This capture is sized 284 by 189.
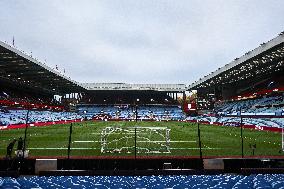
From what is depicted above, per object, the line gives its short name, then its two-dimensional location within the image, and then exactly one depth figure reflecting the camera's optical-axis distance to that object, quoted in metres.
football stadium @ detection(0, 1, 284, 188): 11.55
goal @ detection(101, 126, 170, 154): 19.47
